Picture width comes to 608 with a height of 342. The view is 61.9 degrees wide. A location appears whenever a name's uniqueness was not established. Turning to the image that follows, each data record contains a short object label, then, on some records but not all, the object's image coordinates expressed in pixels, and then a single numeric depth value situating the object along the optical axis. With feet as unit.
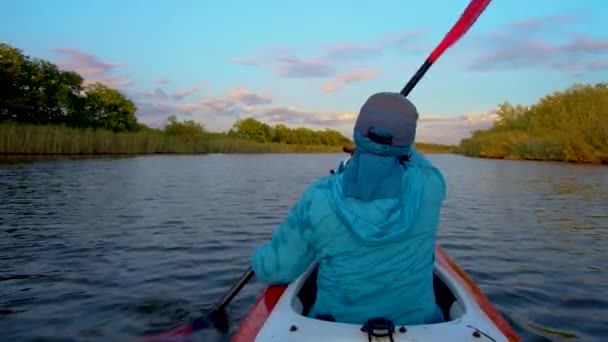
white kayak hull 7.11
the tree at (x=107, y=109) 180.75
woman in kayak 7.22
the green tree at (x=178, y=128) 216.13
